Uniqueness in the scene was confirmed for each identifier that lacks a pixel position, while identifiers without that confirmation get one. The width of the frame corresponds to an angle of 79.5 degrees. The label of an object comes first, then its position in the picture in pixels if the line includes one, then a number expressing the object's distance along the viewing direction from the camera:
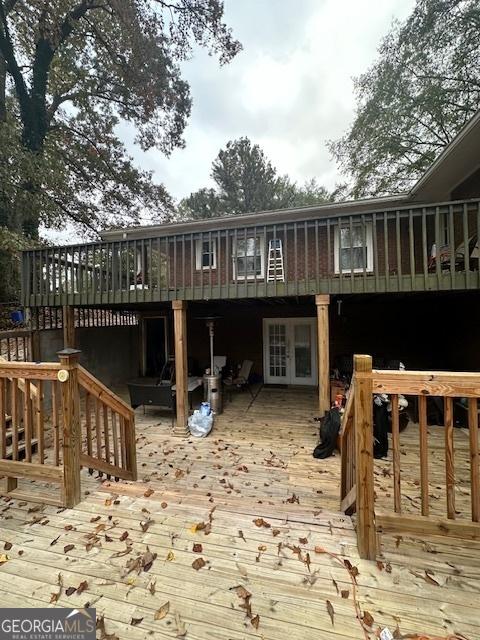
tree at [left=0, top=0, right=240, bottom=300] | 9.26
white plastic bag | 5.23
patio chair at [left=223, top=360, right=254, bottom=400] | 7.87
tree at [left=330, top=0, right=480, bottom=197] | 10.49
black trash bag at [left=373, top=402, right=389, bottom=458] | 4.14
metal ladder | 7.58
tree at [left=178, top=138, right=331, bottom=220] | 19.69
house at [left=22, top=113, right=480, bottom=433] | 4.95
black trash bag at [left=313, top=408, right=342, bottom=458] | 4.25
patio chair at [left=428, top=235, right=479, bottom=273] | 5.08
